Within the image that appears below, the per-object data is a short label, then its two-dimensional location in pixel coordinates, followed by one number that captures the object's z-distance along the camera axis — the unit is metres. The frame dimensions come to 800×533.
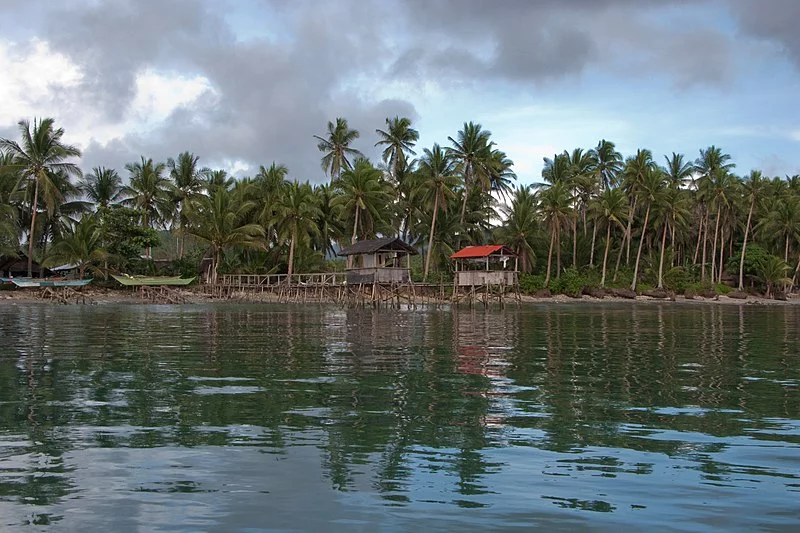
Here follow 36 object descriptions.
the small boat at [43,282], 50.99
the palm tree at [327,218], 64.25
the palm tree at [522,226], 63.91
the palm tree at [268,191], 60.84
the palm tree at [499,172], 66.44
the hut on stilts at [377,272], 49.45
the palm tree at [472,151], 65.00
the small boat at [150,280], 53.22
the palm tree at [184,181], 64.62
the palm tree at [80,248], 53.53
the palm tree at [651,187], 63.78
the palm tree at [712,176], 67.56
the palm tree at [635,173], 65.19
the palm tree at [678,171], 70.81
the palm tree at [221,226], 57.12
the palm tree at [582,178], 67.38
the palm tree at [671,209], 65.04
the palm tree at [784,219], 68.38
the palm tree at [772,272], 68.00
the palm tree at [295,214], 57.91
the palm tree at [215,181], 65.94
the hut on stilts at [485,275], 51.37
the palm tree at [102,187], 62.31
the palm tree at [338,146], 68.73
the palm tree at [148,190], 62.62
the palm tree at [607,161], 72.44
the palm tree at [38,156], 53.25
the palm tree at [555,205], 62.59
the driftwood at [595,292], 65.00
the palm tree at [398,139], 66.44
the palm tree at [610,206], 64.25
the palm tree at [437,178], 60.75
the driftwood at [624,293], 65.12
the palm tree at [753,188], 70.00
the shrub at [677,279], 68.50
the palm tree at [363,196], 57.06
